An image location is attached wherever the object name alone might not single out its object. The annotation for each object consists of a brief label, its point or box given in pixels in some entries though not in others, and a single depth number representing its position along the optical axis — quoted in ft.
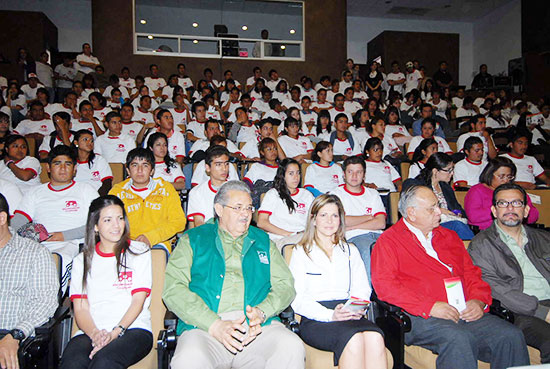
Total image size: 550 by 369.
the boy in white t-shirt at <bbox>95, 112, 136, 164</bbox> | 17.35
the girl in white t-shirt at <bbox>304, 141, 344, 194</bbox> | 15.17
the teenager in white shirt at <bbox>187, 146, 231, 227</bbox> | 11.00
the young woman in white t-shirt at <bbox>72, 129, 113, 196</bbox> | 13.66
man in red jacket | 6.82
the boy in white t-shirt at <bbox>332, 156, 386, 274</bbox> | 10.93
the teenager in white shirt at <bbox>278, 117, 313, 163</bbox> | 19.79
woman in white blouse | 6.69
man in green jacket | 6.22
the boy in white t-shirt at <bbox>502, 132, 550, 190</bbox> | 16.05
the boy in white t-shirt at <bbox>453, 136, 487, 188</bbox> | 15.60
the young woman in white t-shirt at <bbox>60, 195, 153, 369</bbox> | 6.70
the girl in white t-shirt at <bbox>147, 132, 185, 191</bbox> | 14.32
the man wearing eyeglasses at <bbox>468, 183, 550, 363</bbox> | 7.89
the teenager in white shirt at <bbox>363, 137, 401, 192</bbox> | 15.70
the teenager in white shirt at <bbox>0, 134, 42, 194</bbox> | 13.55
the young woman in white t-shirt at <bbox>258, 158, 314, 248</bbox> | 11.39
